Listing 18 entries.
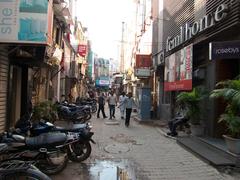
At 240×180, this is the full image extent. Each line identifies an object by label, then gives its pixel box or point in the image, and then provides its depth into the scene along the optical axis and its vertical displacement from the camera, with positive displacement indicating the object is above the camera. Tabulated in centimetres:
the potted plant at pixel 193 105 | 754 -26
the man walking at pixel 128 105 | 1052 -42
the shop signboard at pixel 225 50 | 583 +128
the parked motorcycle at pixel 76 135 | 510 -93
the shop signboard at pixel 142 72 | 1484 +166
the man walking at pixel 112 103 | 1311 -42
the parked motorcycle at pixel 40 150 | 446 -113
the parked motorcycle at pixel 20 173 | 284 -102
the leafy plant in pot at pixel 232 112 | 518 -33
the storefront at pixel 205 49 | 642 +186
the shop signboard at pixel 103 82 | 4084 +258
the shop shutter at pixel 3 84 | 666 +31
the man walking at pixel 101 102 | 1349 -38
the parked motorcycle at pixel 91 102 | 1509 -46
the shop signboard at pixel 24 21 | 506 +171
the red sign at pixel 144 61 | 1502 +242
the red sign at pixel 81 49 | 2027 +426
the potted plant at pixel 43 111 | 787 -60
